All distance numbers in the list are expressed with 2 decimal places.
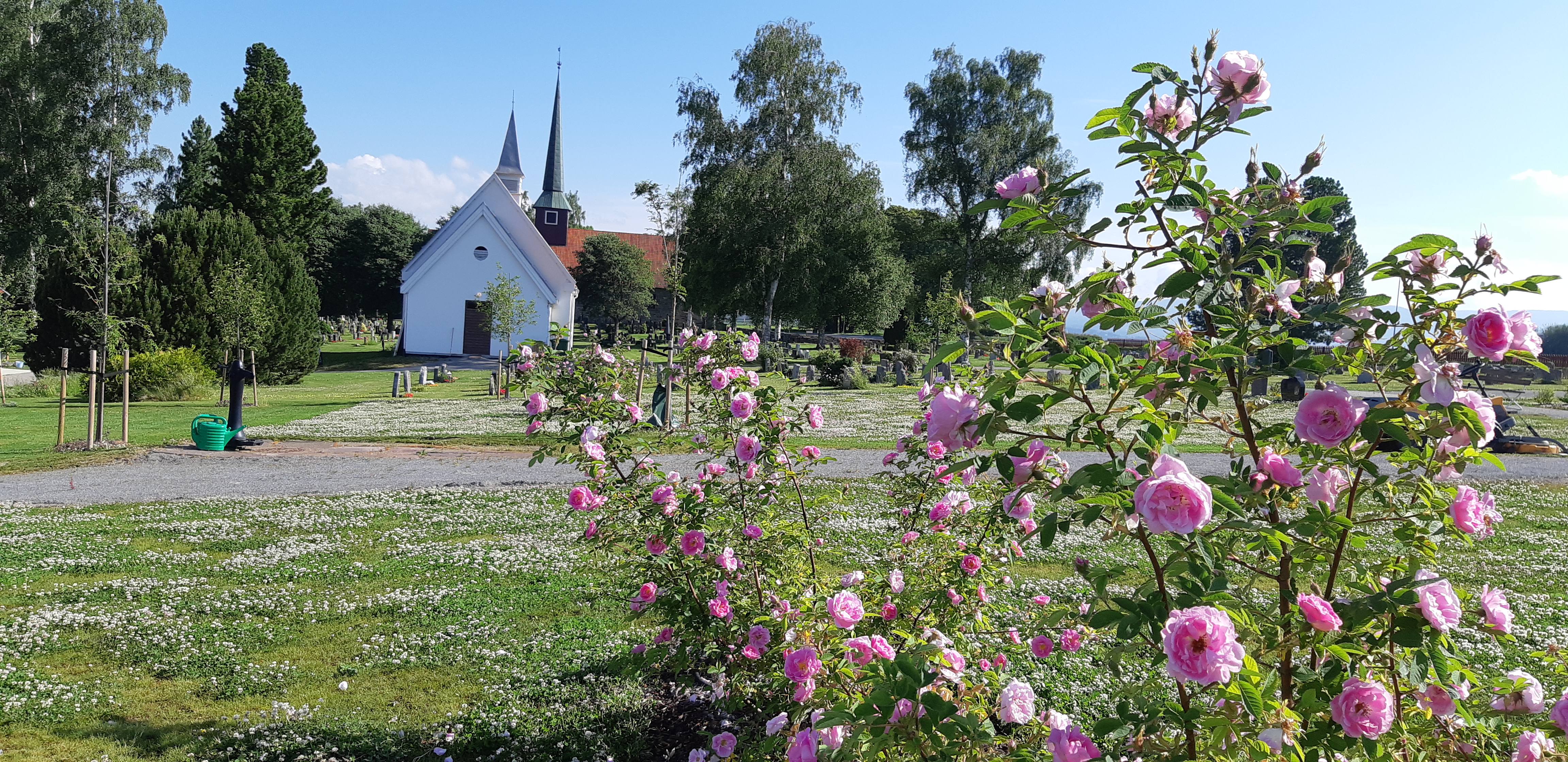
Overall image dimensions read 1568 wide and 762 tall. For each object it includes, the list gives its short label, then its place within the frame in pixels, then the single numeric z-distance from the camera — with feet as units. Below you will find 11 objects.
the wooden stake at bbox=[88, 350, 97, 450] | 43.80
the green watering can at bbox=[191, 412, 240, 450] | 45.83
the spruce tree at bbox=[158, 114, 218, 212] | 128.67
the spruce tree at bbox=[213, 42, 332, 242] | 126.00
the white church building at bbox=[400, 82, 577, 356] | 141.79
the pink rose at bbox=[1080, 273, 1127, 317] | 7.53
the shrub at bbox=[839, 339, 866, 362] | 134.78
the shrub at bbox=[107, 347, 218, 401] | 74.13
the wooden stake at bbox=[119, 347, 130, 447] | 44.21
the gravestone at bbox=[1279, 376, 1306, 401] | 68.64
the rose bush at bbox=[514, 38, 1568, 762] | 6.00
